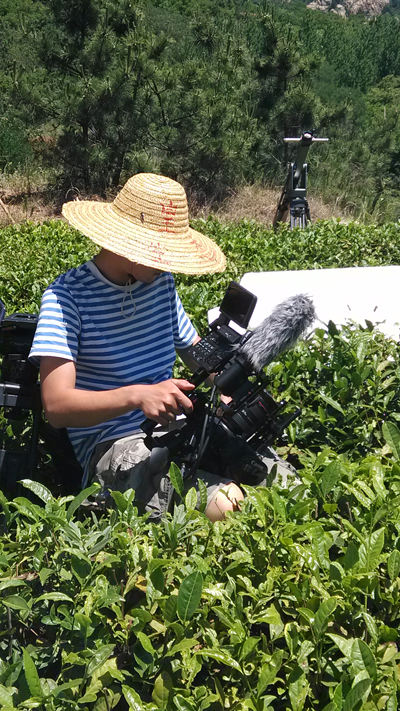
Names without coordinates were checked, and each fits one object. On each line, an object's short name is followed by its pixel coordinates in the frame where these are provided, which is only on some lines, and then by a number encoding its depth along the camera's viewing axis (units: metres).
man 2.24
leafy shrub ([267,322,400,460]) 2.79
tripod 8.37
